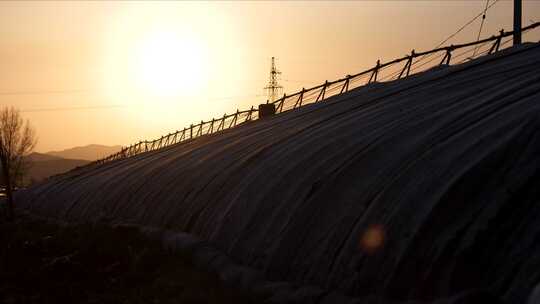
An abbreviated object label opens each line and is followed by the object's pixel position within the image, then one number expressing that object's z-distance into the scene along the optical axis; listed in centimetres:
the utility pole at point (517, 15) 2081
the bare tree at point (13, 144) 5431
